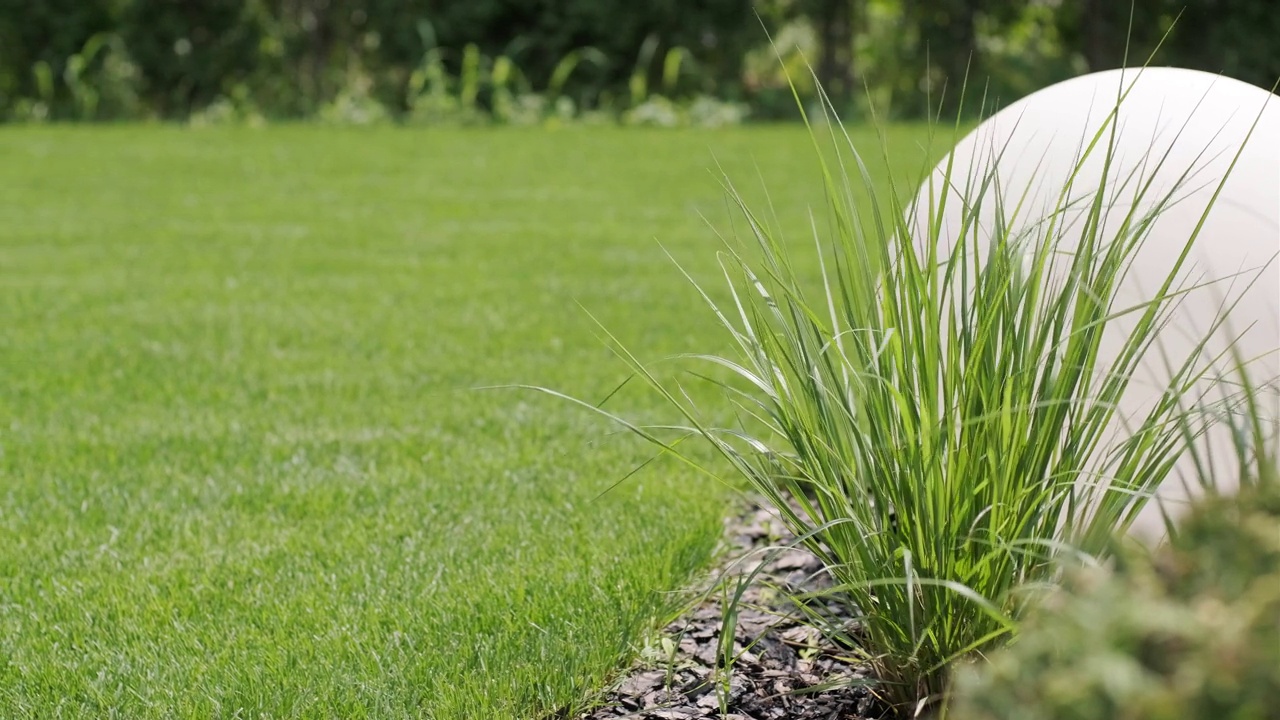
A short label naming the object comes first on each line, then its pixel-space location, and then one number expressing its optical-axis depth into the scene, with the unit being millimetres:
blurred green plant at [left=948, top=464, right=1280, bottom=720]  952
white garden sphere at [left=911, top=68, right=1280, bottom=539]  2412
